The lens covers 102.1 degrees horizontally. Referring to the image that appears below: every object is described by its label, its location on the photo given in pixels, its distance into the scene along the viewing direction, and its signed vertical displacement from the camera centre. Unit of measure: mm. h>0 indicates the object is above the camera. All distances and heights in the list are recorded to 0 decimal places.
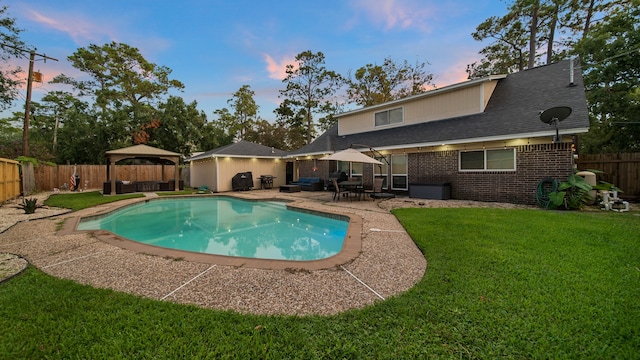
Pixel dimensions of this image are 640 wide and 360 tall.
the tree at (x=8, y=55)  13703 +6724
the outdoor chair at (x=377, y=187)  10981 -427
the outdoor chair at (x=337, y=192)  11045 -687
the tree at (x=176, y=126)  24922 +5174
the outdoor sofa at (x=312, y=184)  16000 -406
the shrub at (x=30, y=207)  8234 -876
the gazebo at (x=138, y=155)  14867 +1439
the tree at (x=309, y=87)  28312 +10121
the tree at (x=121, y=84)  24109 +9477
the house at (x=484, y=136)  8719 +1526
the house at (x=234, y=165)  17219 +975
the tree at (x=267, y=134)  33969 +5802
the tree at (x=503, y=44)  18656 +10075
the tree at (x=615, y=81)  12102 +4689
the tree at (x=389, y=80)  25359 +9749
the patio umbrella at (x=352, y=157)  10305 +814
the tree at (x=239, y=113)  33562 +8583
